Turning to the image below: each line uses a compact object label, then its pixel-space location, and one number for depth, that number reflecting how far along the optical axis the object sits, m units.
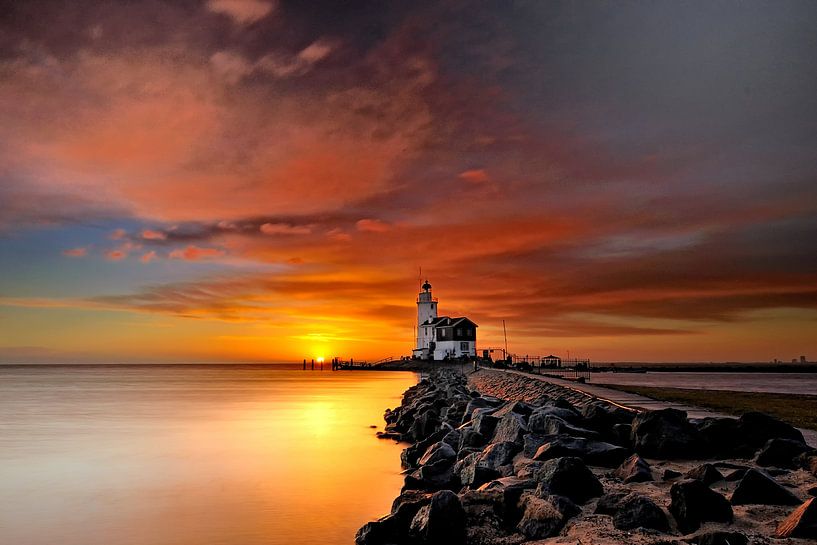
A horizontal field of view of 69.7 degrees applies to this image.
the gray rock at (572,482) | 6.79
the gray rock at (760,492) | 6.01
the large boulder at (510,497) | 6.74
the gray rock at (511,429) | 10.15
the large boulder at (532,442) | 9.48
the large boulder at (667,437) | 8.70
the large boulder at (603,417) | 10.66
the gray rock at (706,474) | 6.88
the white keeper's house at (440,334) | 83.06
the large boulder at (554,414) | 10.71
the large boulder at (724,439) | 8.65
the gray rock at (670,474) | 7.33
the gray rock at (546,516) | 6.19
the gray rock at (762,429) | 8.73
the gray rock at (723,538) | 4.86
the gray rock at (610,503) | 6.17
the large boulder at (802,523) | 5.02
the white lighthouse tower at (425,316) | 90.69
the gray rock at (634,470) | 7.54
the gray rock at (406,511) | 7.34
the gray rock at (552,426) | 9.85
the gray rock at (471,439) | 11.62
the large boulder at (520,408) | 12.38
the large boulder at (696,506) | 5.61
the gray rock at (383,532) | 7.34
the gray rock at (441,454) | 10.52
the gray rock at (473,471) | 8.80
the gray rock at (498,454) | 9.54
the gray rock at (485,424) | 11.85
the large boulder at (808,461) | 7.09
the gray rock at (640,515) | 5.72
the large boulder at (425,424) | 17.30
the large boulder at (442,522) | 6.58
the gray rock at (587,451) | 8.66
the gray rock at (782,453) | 7.62
